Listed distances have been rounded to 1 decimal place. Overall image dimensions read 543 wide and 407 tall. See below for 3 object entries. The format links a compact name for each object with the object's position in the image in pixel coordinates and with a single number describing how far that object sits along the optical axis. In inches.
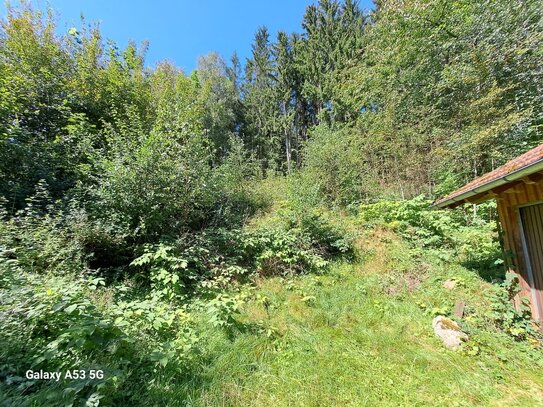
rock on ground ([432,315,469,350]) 113.0
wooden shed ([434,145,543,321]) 116.0
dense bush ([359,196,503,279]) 184.4
